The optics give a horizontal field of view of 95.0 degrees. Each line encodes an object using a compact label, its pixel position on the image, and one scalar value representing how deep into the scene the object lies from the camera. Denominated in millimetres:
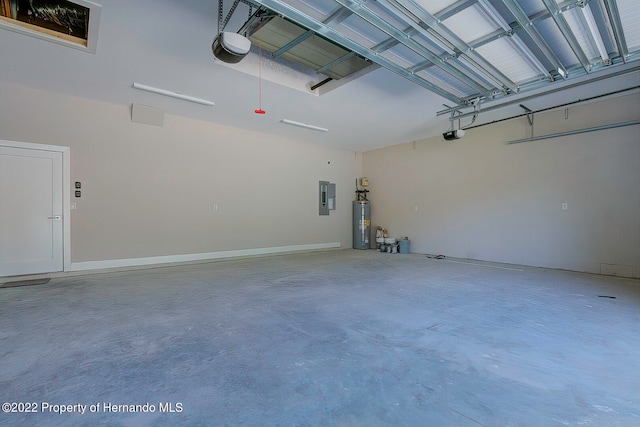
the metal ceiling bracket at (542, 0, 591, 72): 2596
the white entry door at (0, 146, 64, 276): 4984
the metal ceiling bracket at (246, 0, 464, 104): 2611
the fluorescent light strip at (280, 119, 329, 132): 6594
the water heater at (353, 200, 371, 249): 9391
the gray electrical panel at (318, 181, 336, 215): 8977
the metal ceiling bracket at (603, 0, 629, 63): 2592
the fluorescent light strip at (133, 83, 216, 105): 4887
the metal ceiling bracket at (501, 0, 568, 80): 2602
